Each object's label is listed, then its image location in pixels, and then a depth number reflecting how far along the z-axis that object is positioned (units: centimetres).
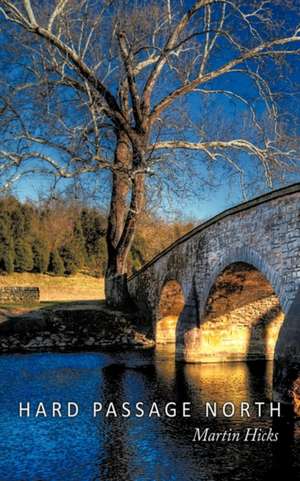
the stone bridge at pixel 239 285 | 1109
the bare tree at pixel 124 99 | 1883
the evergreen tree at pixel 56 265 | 4166
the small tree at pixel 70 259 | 4253
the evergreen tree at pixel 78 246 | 4331
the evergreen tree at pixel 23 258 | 4066
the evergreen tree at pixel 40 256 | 4125
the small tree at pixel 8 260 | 3988
